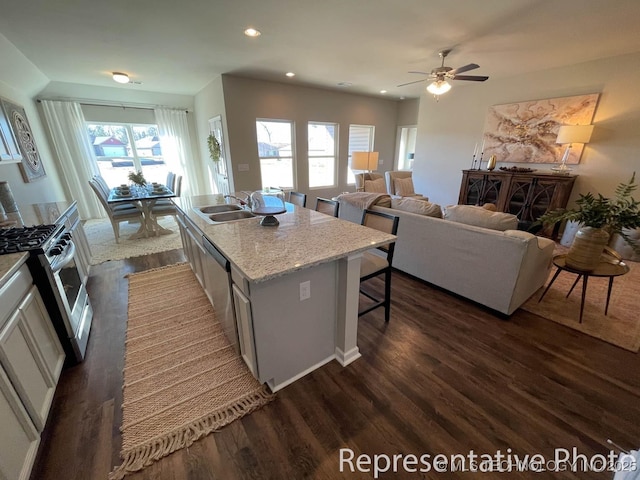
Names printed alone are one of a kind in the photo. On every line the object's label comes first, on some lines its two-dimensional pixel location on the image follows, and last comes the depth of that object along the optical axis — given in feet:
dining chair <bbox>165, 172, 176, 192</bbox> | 16.40
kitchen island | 4.44
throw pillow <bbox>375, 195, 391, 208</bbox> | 9.34
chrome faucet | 7.75
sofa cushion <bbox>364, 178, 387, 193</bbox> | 17.07
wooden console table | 12.96
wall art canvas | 12.55
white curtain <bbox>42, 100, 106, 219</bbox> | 15.37
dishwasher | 5.11
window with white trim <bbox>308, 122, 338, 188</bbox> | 18.58
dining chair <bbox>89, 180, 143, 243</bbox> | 12.64
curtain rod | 15.30
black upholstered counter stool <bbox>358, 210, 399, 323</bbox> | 6.50
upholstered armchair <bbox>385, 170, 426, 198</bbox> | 17.56
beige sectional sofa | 6.79
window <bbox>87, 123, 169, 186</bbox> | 17.40
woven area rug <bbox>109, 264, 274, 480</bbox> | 4.39
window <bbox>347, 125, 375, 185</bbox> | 20.44
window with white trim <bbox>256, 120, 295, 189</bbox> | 16.21
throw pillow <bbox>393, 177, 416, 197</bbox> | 17.53
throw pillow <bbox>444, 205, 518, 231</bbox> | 7.06
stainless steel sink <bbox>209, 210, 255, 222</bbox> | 7.47
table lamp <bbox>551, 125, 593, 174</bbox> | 11.84
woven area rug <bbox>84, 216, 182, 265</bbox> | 11.93
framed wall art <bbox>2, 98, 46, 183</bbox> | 11.03
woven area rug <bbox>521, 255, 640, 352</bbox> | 6.71
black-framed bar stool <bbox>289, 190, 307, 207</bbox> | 9.32
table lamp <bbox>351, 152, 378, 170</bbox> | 17.07
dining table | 13.10
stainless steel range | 5.05
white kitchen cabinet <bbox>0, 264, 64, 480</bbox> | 3.54
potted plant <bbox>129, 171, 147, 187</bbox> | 14.90
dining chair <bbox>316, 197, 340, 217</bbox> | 7.95
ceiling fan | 9.80
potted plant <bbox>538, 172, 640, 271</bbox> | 5.79
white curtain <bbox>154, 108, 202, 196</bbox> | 18.25
